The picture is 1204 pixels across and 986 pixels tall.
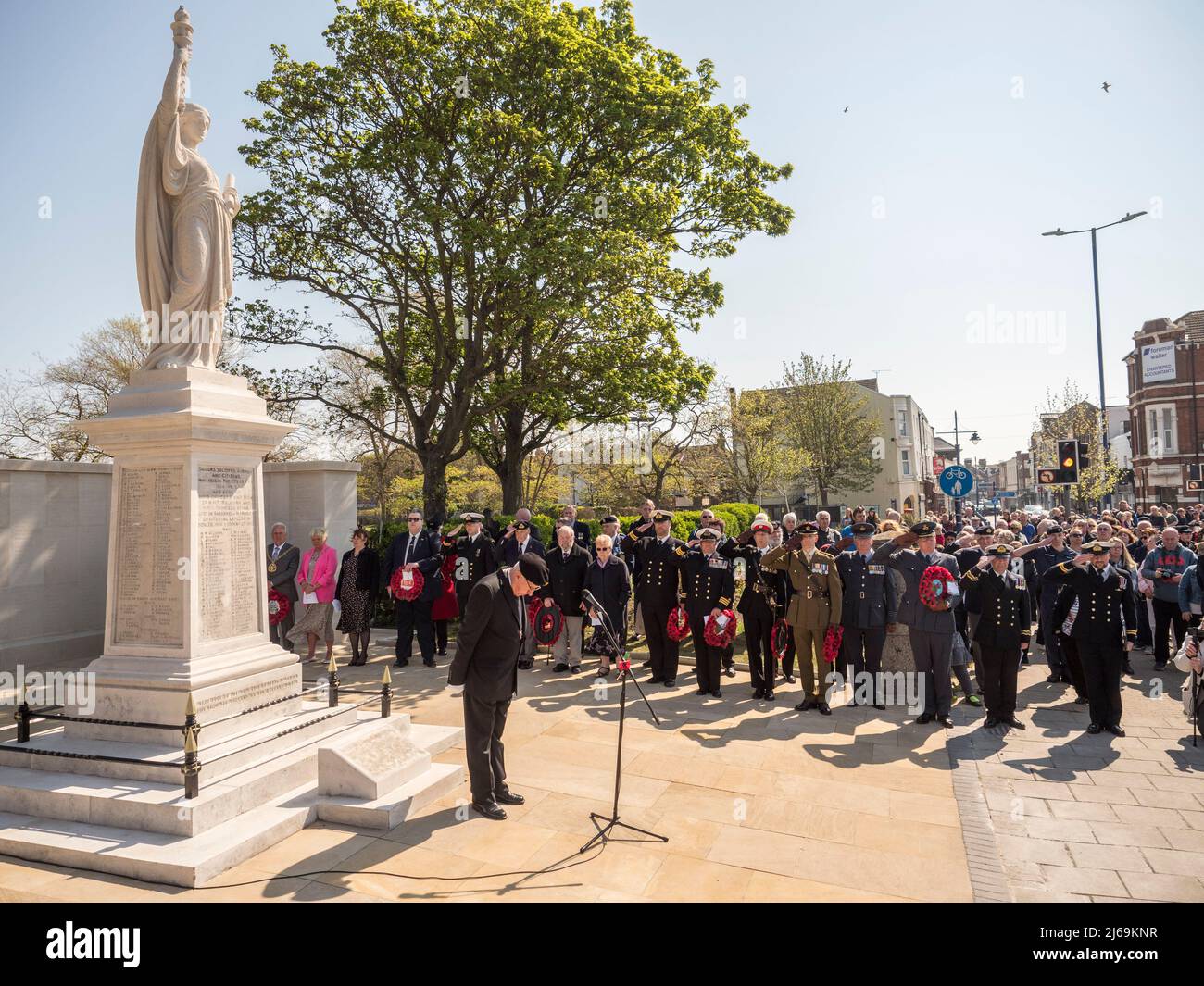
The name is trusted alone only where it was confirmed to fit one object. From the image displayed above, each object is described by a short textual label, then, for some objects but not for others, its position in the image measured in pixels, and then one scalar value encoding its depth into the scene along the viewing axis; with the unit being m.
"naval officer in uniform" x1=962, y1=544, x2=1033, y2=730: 8.21
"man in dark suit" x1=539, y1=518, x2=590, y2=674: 11.05
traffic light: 16.05
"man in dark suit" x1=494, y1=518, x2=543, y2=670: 11.15
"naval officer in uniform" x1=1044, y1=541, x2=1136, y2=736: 8.02
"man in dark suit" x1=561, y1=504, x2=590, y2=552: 12.13
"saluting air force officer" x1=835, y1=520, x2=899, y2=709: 9.12
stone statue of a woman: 6.89
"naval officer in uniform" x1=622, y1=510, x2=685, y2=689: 10.20
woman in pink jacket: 11.09
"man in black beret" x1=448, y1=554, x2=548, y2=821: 5.71
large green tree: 16.44
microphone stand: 5.29
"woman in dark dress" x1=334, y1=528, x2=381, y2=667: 11.39
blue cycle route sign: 12.39
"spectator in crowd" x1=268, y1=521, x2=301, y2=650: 11.46
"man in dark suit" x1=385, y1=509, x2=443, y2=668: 11.45
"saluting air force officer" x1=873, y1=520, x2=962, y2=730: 8.53
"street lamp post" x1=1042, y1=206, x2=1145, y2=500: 25.55
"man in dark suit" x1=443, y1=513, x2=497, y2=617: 11.83
